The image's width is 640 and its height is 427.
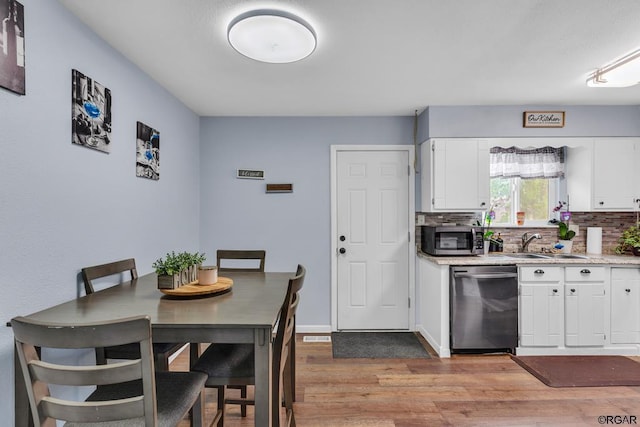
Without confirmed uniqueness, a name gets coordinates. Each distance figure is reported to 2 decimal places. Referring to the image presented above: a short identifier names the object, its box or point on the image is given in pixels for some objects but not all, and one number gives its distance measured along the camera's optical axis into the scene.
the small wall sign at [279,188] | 3.73
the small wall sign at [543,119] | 3.39
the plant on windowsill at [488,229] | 3.51
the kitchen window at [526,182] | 3.67
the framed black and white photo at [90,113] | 1.84
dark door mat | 3.12
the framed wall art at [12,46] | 1.41
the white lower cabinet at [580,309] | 3.08
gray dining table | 1.37
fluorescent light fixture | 2.31
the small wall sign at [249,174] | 3.74
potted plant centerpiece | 1.80
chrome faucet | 3.51
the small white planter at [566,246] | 3.51
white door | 3.75
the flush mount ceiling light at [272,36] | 1.76
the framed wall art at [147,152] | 2.50
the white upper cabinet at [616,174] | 3.33
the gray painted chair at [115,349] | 1.76
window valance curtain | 3.67
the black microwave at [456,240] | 3.30
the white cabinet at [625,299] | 3.08
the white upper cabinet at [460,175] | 3.37
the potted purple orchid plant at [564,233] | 3.50
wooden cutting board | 1.75
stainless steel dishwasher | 3.07
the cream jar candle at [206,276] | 1.95
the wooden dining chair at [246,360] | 1.58
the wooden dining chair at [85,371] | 1.01
